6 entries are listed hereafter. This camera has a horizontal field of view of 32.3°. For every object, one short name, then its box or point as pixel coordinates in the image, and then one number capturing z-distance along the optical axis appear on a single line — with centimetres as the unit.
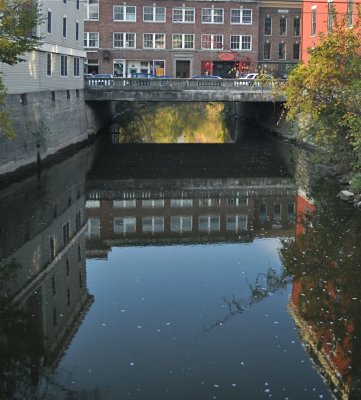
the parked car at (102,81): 5291
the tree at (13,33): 2131
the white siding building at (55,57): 3456
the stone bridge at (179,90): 5122
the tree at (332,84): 2617
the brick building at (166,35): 7700
